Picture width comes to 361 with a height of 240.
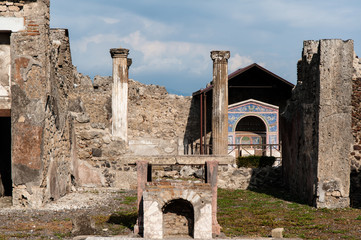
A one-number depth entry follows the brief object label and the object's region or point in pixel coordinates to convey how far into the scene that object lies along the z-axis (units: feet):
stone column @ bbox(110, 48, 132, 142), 61.57
